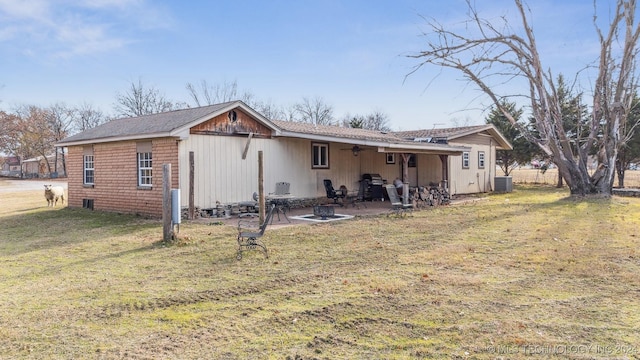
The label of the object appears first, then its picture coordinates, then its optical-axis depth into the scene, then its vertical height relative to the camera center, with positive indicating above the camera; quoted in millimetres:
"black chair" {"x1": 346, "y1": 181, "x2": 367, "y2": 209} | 16531 -543
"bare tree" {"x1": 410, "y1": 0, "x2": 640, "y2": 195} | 16547 +4043
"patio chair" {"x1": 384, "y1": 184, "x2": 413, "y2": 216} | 11648 -635
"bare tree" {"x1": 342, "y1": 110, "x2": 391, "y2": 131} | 53791 +7756
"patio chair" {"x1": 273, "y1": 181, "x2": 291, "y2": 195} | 13516 -202
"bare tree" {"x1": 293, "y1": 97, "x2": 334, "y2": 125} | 50438 +8324
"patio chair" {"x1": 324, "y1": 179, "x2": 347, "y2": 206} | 14711 -396
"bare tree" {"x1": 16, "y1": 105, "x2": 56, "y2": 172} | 50500 +6640
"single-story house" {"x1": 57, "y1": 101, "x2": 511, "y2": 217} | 11664 +829
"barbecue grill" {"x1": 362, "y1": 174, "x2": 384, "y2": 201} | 16672 -312
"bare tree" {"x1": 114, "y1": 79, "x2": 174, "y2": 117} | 44312 +8657
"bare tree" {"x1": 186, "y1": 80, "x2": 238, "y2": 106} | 43844 +9243
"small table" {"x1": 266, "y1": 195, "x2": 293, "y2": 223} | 12480 -573
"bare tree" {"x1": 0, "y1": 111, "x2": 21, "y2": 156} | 46931 +6169
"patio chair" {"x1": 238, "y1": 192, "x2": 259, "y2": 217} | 12462 -680
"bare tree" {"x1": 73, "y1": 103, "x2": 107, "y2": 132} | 55500 +8885
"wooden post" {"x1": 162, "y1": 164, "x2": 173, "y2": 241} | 8058 -380
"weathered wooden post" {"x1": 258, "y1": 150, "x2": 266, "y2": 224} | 9281 -111
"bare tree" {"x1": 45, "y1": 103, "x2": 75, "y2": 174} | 53406 +8445
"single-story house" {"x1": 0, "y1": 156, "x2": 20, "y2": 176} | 61159 +3509
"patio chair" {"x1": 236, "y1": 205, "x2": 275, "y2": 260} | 6957 -1038
